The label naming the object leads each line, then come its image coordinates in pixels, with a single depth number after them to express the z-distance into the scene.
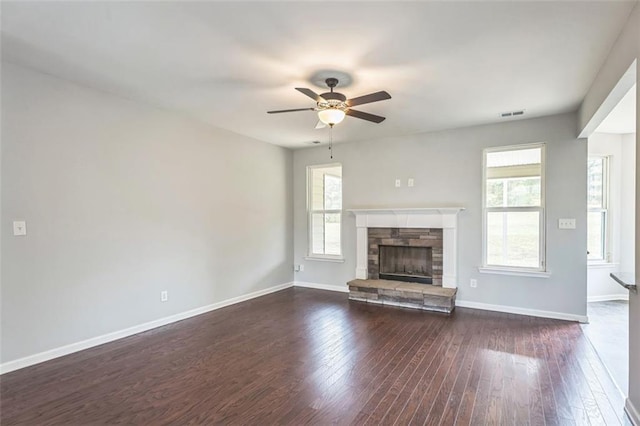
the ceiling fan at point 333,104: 3.01
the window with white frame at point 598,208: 5.54
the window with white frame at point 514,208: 4.58
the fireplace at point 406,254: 5.20
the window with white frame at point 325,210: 6.20
